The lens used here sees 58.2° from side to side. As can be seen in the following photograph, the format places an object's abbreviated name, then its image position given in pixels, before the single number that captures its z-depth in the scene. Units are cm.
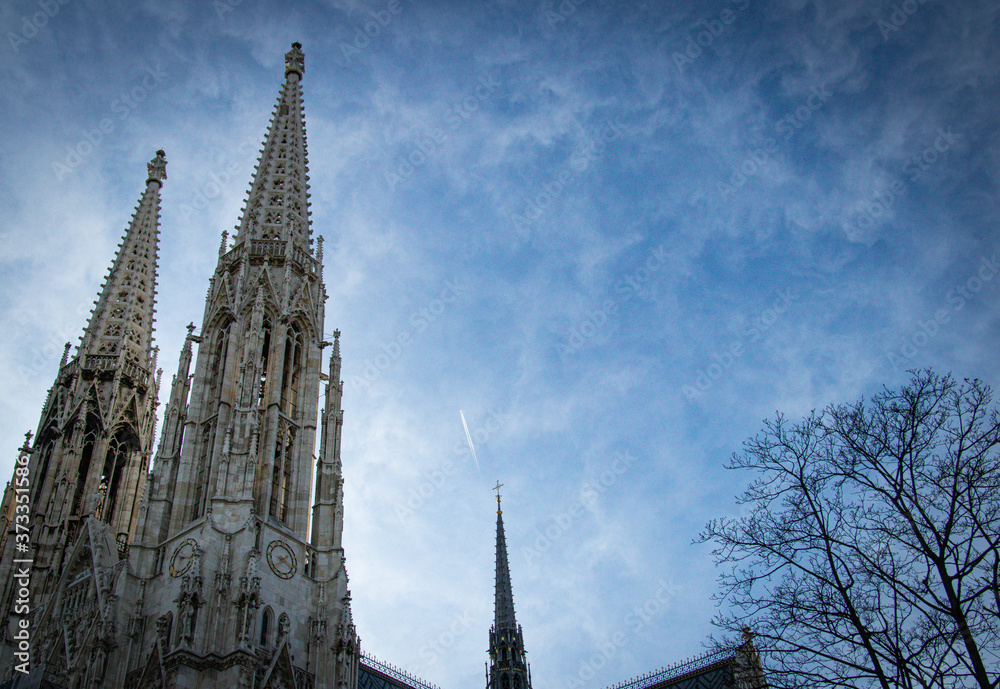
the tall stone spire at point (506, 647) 5034
